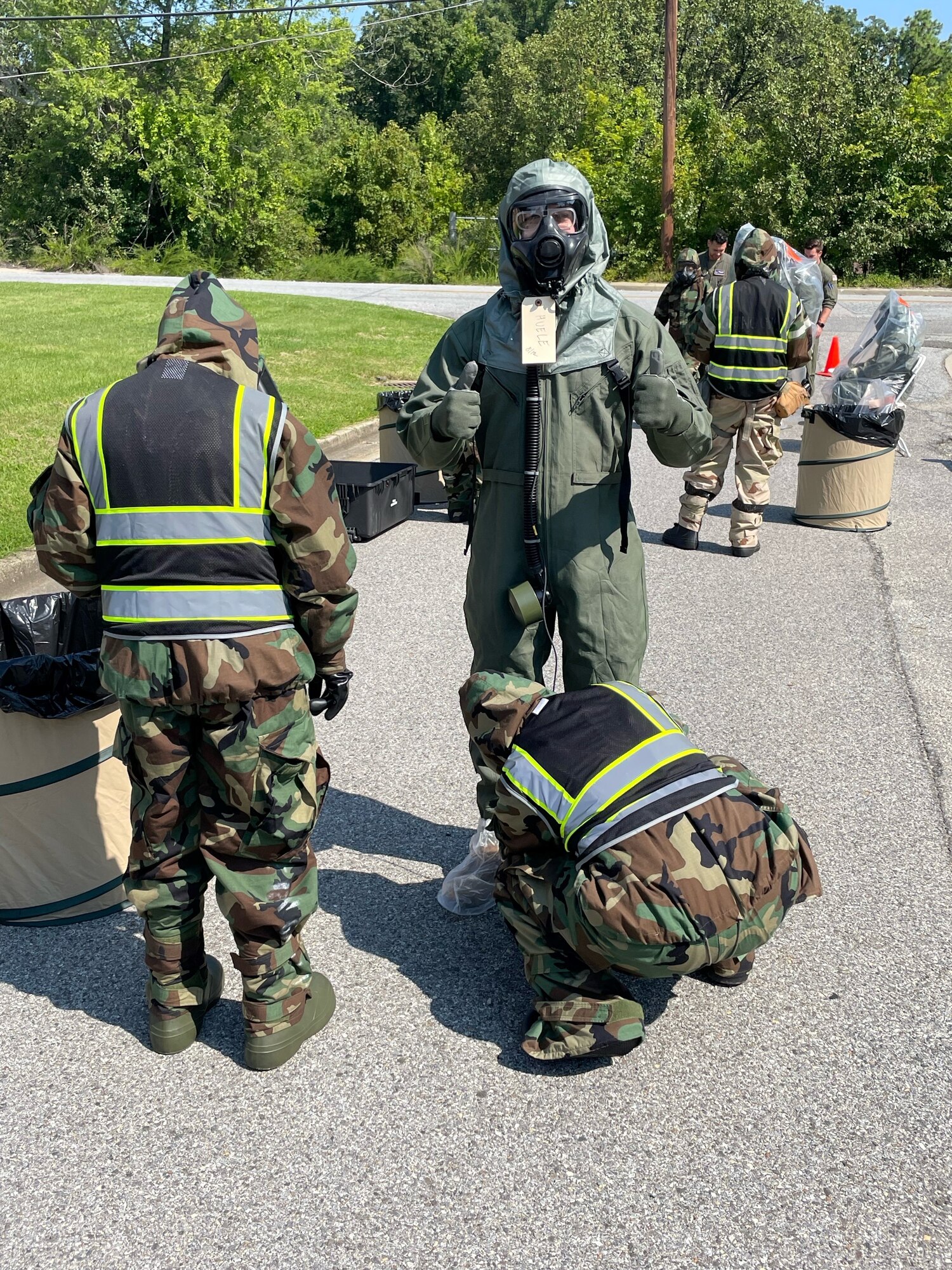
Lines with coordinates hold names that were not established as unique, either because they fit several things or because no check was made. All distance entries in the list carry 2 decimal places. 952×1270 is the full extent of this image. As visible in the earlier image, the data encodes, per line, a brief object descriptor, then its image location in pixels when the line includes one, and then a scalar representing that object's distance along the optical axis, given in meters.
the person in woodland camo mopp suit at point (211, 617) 2.61
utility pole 26.78
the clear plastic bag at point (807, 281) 11.89
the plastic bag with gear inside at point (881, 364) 8.16
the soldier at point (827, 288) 12.41
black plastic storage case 7.89
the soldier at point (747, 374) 7.38
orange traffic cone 13.04
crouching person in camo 2.77
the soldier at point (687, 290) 10.76
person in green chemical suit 3.27
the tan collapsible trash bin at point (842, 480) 8.08
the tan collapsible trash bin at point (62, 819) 3.35
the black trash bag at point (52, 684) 3.23
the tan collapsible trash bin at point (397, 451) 8.70
